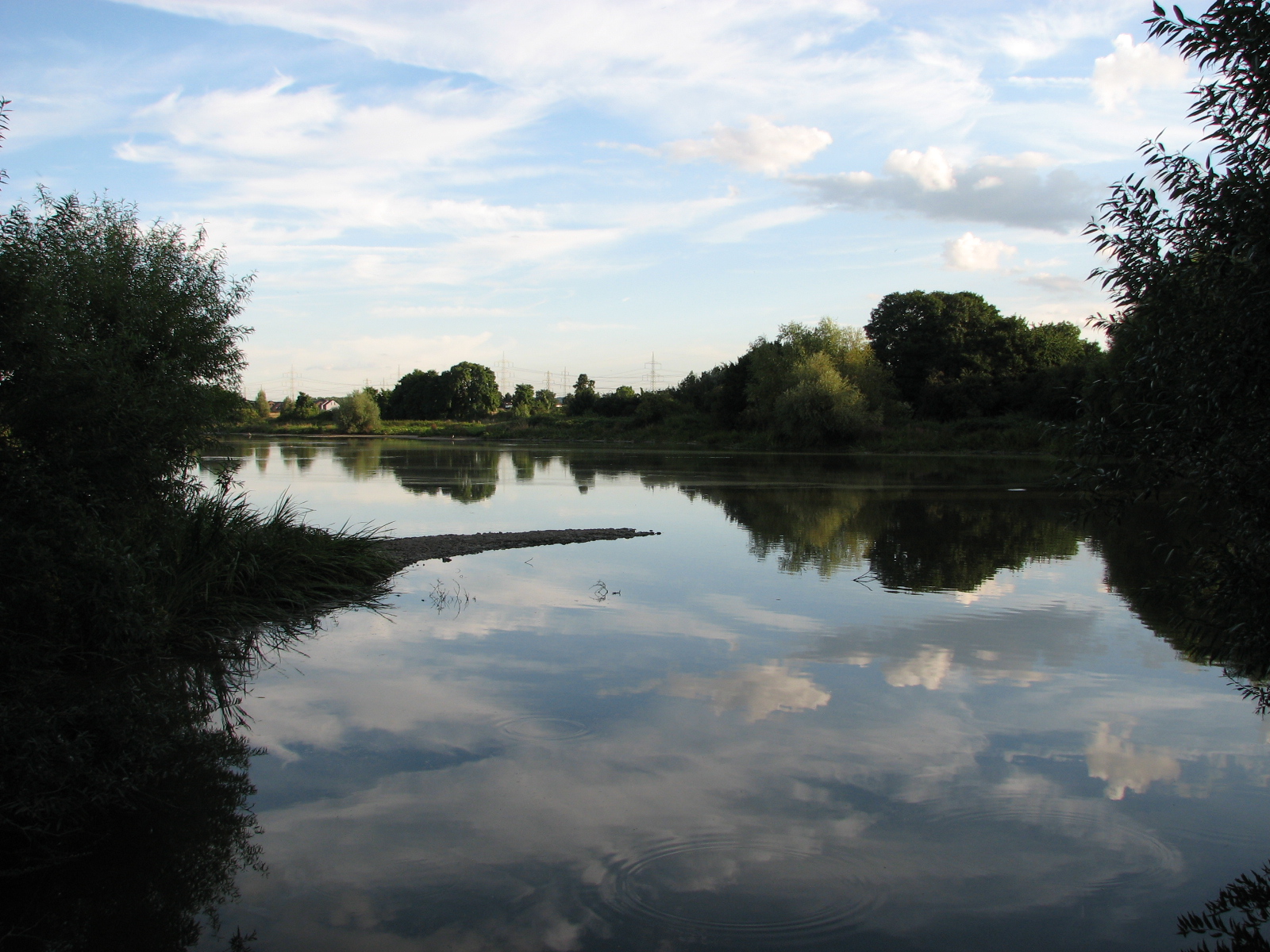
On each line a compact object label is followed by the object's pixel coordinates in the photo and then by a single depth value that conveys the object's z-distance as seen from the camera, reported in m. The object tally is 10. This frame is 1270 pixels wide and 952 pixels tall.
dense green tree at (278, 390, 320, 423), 124.94
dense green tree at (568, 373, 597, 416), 105.75
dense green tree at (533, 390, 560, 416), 139.00
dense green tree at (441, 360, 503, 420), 128.50
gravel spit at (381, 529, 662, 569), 16.33
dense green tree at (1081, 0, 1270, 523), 4.77
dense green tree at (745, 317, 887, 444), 63.81
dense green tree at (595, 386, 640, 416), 100.25
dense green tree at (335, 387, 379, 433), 105.56
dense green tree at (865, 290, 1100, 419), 66.25
